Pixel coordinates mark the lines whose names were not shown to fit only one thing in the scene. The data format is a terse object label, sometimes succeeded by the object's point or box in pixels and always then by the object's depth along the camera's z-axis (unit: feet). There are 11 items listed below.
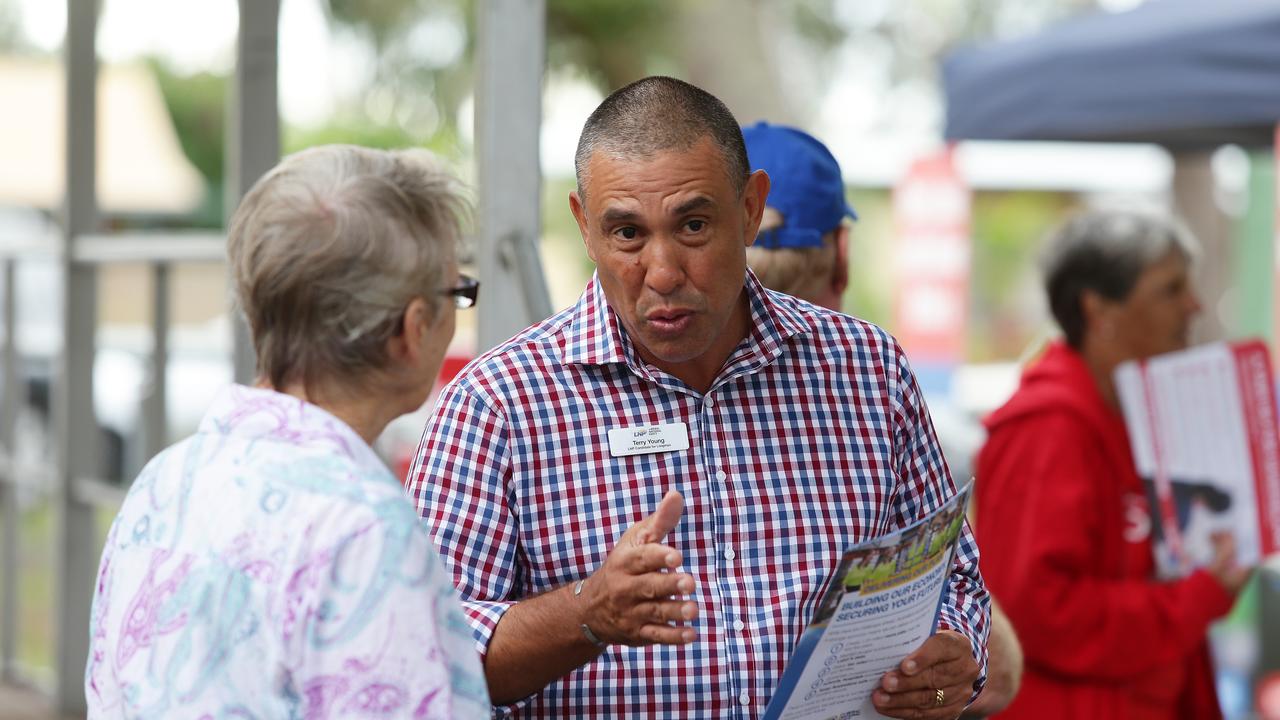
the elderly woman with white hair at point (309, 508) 9.62
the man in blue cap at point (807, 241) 16.84
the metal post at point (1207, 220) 70.59
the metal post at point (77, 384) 37.50
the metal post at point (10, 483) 42.39
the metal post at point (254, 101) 25.36
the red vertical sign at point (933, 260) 75.00
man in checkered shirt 12.96
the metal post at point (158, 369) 34.94
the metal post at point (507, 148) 20.99
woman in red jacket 21.12
